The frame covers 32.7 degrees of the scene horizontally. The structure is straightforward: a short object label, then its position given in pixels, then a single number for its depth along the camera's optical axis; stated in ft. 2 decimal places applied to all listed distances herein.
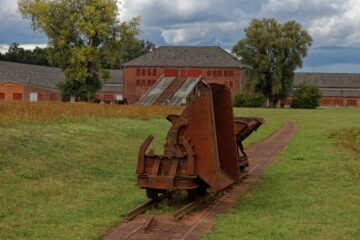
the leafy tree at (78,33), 233.55
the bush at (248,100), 295.28
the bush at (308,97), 301.22
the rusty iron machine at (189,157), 36.06
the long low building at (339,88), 401.70
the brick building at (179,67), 339.57
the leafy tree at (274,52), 319.27
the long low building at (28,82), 294.66
